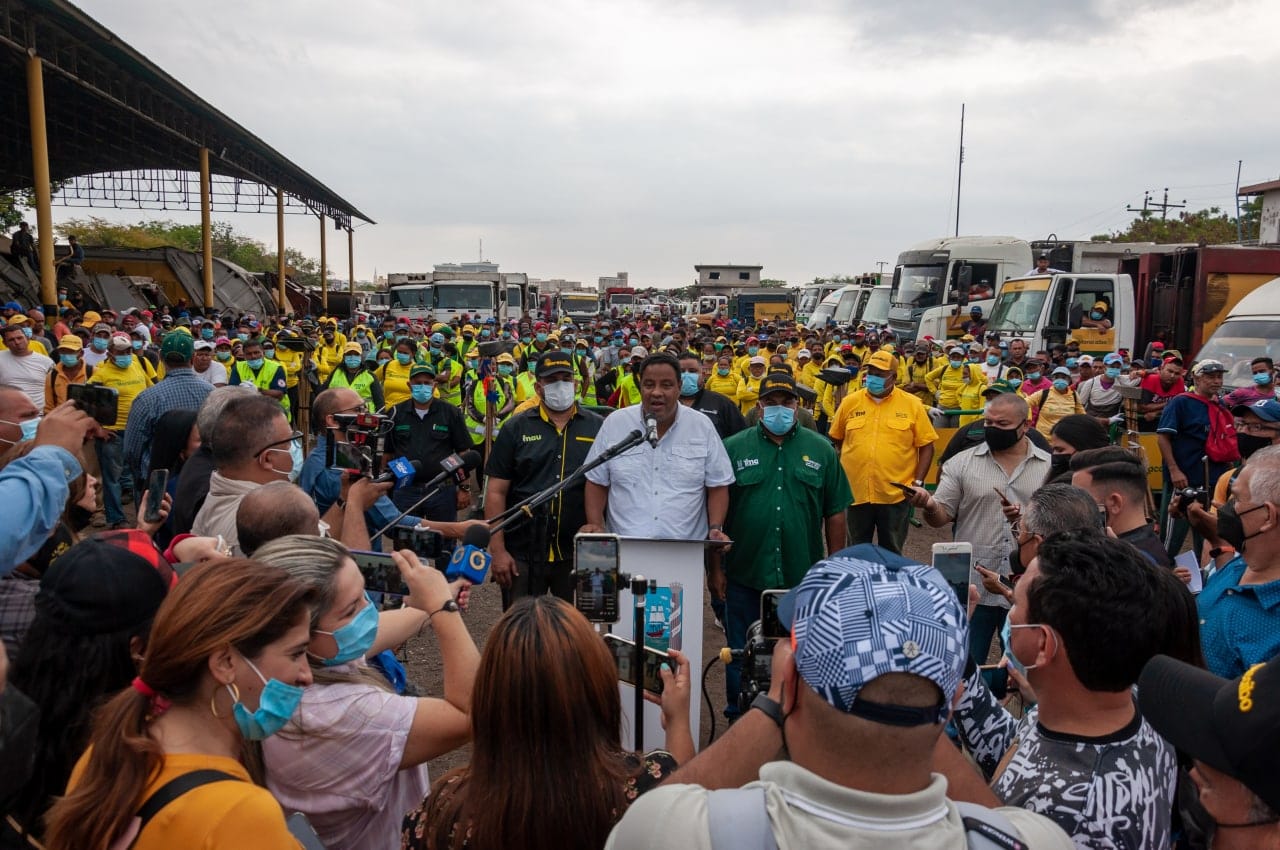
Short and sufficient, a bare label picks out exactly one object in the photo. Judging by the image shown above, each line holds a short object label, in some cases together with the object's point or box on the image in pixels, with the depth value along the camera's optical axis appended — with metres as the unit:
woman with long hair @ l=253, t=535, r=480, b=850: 2.29
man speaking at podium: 4.96
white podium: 4.40
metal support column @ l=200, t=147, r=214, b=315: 27.12
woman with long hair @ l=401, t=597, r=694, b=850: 1.98
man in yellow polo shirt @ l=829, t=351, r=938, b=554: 6.70
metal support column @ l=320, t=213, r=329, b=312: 38.14
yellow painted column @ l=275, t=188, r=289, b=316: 34.16
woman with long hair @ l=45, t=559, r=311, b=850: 1.69
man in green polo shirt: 5.06
